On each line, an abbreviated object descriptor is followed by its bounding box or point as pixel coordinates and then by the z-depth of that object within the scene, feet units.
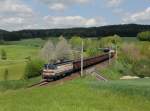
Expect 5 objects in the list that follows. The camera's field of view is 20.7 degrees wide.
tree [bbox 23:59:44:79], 399.65
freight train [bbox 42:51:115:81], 234.97
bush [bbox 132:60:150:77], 311.09
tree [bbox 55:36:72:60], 558.36
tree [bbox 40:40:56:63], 543.31
